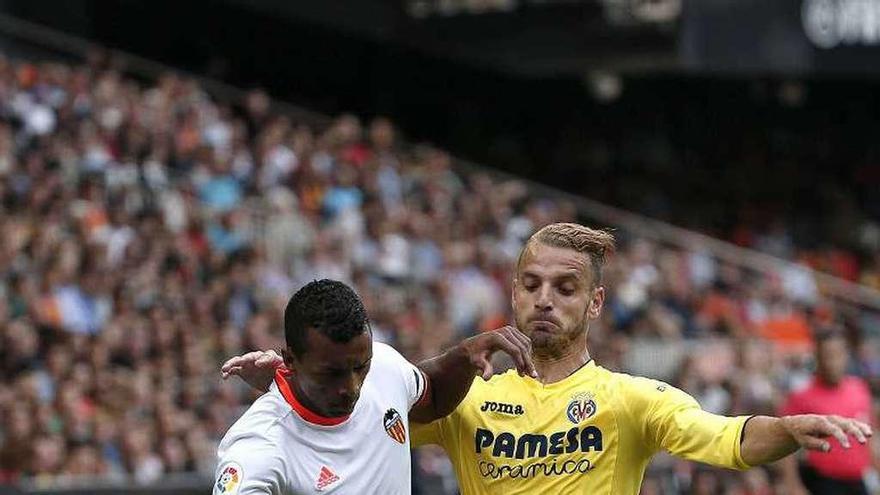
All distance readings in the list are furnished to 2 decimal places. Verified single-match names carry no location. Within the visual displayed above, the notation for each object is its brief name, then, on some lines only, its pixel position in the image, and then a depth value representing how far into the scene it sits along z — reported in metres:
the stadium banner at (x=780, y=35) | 38.72
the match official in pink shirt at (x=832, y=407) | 20.34
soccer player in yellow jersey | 10.17
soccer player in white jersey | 8.95
